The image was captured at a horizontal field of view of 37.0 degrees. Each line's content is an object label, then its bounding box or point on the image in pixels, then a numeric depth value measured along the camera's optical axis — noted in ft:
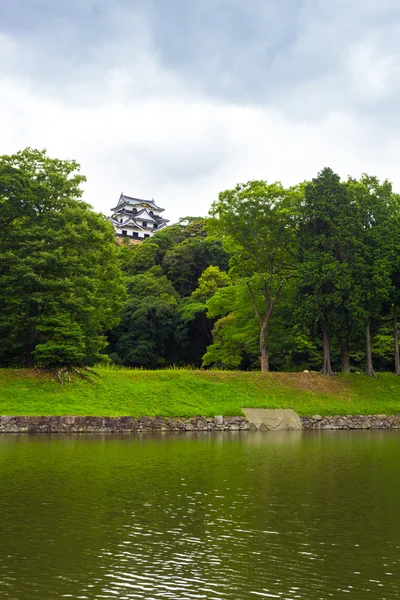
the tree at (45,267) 111.14
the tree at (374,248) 129.39
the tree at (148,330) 201.67
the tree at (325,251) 126.93
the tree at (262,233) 136.67
